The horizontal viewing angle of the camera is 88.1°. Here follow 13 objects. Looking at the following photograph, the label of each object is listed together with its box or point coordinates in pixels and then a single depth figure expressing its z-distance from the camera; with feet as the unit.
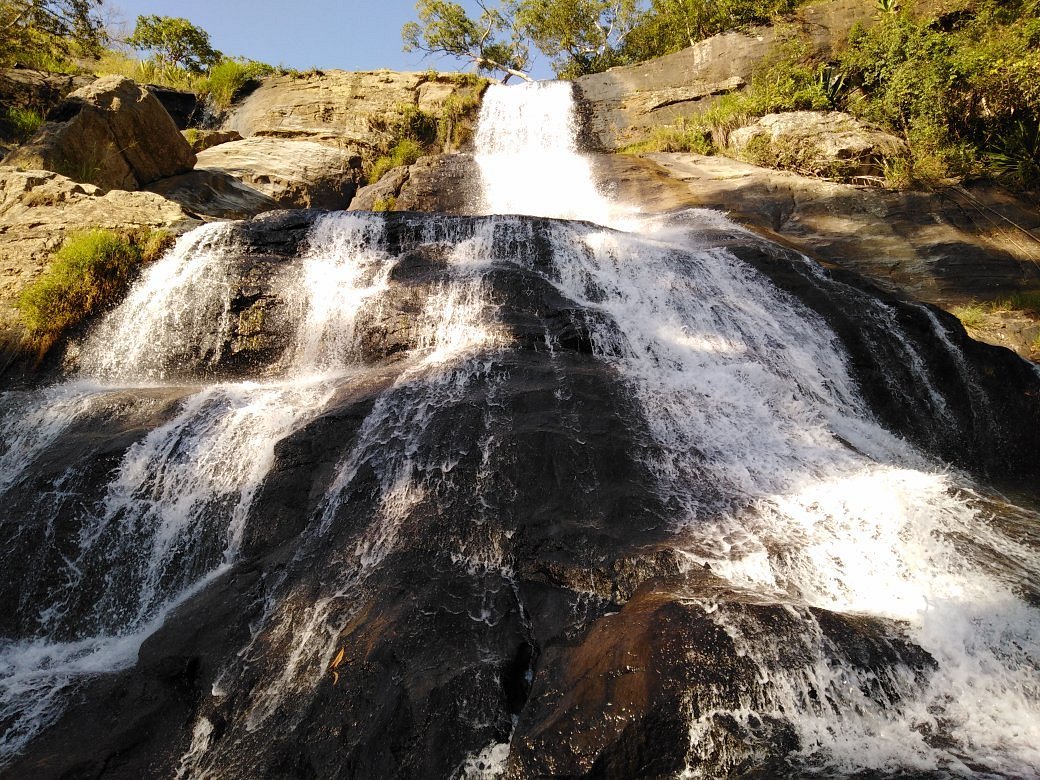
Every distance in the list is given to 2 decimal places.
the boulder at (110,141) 33.37
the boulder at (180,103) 59.67
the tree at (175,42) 67.87
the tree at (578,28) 85.10
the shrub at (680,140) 50.65
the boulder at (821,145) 38.68
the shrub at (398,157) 53.16
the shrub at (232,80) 64.32
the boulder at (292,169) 46.32
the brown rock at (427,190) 45.06
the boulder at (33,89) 40.09
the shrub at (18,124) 36.94
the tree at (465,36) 84.48
